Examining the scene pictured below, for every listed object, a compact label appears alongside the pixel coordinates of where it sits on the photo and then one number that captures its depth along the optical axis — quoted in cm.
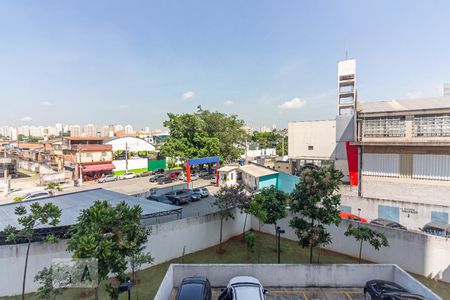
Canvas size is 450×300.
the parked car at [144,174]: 4025
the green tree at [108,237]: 674
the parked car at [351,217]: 1603
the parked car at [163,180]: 3407
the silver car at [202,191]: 2475
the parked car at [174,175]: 3649
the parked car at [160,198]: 2155
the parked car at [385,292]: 850
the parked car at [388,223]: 1467
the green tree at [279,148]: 6666
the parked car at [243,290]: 840
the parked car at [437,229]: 1359
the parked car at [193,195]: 2360
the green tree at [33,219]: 871
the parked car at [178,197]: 2225
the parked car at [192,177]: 3587
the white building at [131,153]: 4072
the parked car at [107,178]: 3546
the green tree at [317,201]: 1149
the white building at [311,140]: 3381
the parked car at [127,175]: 3789
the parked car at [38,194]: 2293
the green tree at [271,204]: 1302
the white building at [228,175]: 2992
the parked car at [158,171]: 4122
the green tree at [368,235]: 1140
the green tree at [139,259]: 924
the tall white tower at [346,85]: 3866
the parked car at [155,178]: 3488
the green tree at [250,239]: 1270
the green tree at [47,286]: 752
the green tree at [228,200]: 1397
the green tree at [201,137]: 3522
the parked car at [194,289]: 832
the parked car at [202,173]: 3838
